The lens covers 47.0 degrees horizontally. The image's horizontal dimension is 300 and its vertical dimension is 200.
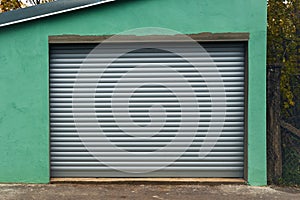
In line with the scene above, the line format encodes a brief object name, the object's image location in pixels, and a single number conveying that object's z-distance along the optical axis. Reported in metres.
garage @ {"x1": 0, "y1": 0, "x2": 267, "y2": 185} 6.36
